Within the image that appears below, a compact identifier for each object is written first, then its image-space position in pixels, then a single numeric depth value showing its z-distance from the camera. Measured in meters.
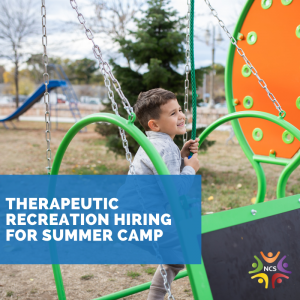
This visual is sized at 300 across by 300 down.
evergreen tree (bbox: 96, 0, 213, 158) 5.60
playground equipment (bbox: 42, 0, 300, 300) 1.34
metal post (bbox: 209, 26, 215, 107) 15.29
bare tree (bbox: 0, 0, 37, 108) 16.66
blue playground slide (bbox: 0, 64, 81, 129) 10.95
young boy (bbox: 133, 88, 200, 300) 1.71
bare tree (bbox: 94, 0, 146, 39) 13.80
